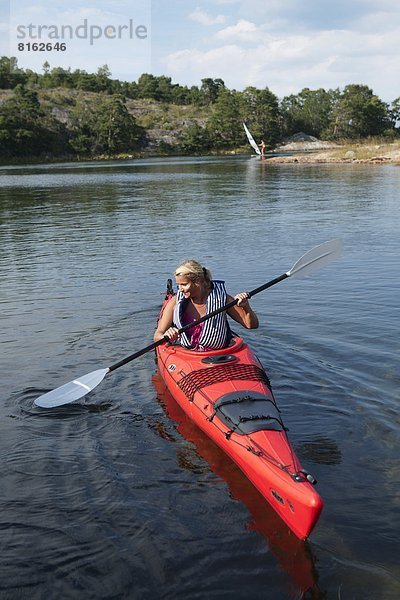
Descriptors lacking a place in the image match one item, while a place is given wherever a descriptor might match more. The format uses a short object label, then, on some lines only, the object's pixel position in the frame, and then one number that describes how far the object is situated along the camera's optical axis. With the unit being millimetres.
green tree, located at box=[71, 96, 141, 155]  83375
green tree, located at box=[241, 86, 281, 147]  95188
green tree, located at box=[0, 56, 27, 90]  100500
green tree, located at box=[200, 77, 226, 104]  123438
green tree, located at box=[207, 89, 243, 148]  93688
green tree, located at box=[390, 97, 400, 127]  94925
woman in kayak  5902
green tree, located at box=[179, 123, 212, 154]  89062
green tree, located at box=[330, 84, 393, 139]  91812
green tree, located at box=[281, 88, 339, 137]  107750
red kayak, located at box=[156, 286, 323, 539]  3853
